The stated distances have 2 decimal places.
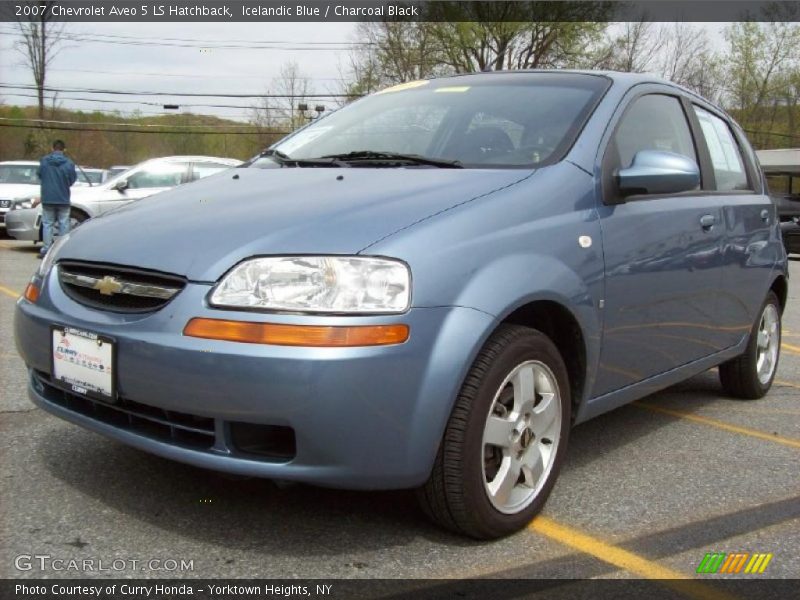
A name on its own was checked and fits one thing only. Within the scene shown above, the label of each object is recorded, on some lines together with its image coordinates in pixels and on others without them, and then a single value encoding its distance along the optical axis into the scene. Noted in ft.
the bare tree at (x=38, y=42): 107.24
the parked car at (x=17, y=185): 44.04
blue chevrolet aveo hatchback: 7.36
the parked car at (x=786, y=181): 52.31
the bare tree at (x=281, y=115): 143.64
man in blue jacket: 35.09
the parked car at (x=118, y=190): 38.75
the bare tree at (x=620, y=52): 120.78
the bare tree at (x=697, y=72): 123.03
